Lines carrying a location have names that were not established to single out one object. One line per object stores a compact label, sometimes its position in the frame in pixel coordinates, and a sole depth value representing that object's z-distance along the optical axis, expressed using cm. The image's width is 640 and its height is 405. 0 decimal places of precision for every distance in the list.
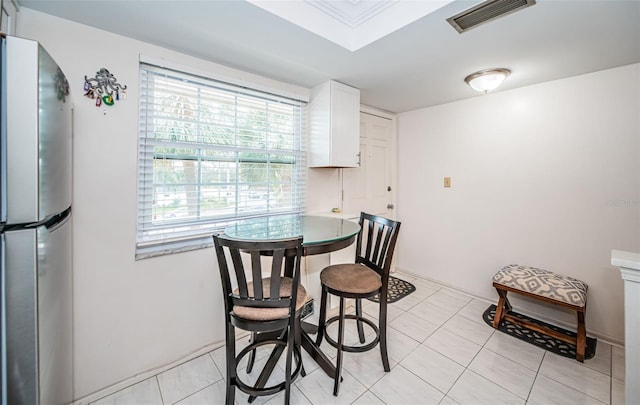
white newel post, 131
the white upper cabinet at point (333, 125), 247
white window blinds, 178
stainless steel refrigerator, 75
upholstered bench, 194
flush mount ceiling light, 218
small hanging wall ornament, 154
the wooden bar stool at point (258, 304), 123
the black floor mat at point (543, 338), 203
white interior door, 317
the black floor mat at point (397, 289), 292
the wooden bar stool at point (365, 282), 167
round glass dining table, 153
